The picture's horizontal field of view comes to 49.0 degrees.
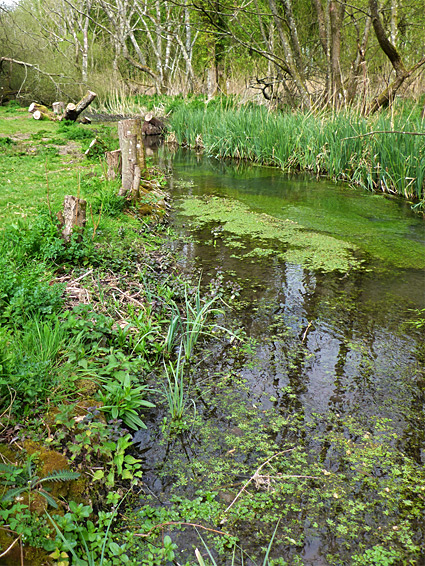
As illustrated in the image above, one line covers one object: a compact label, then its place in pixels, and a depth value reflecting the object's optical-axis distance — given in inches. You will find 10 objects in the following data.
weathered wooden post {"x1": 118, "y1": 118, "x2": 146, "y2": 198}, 214.5
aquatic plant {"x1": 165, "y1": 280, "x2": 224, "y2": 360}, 117.0
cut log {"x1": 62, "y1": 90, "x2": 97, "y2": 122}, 560.0
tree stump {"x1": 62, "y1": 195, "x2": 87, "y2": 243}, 150.7
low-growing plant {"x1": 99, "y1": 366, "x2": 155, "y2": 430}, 90.2
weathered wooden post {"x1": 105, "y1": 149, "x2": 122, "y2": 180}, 229.6
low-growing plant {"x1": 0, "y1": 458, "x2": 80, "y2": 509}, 63.7
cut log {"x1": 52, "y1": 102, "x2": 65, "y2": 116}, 587.0
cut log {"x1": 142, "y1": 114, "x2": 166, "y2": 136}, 541.3
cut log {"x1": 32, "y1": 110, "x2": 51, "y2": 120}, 535.5
